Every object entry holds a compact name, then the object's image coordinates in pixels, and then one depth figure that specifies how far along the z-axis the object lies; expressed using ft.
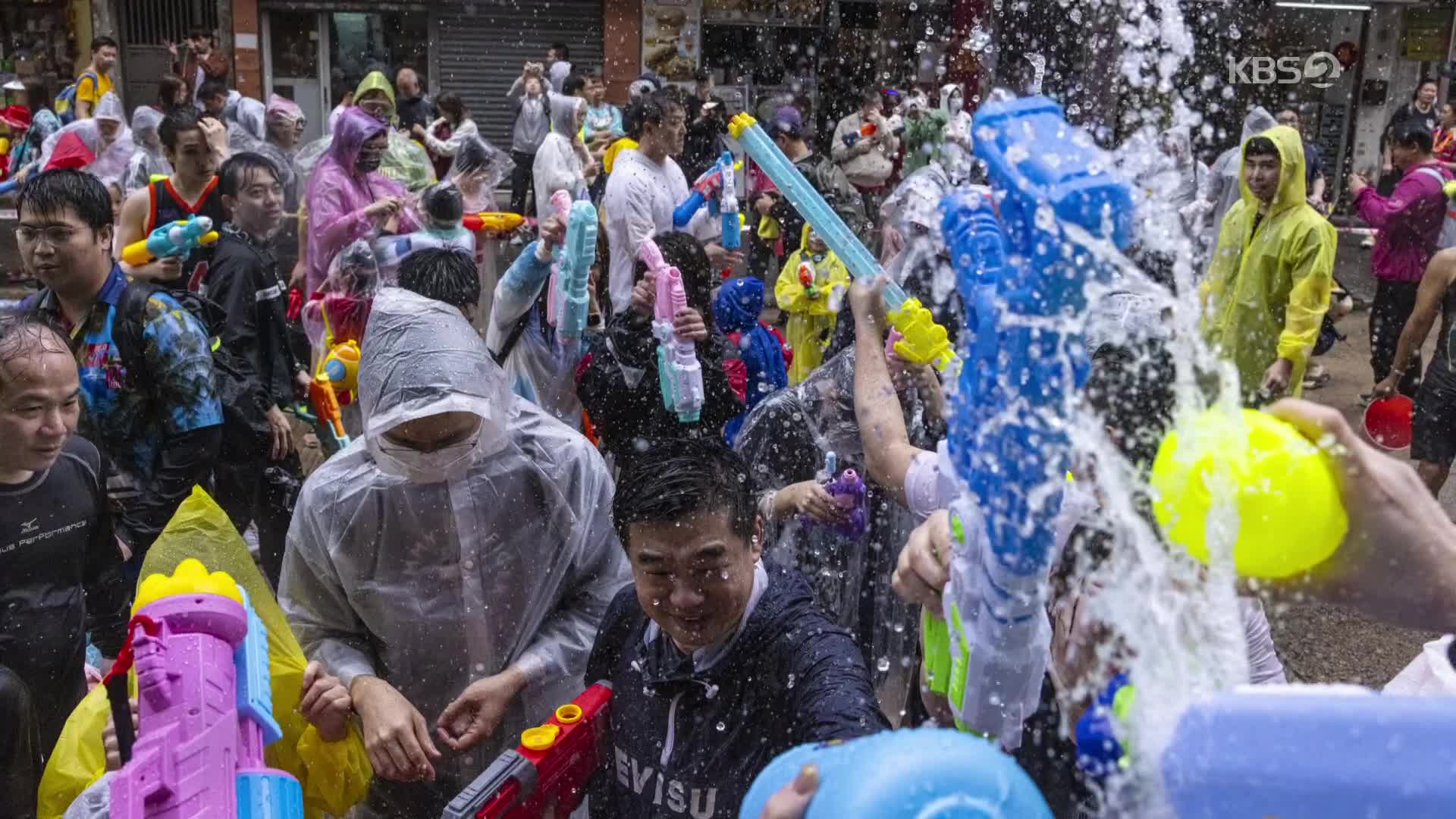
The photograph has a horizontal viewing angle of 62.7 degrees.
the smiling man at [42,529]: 7.66
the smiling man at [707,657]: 5.98
